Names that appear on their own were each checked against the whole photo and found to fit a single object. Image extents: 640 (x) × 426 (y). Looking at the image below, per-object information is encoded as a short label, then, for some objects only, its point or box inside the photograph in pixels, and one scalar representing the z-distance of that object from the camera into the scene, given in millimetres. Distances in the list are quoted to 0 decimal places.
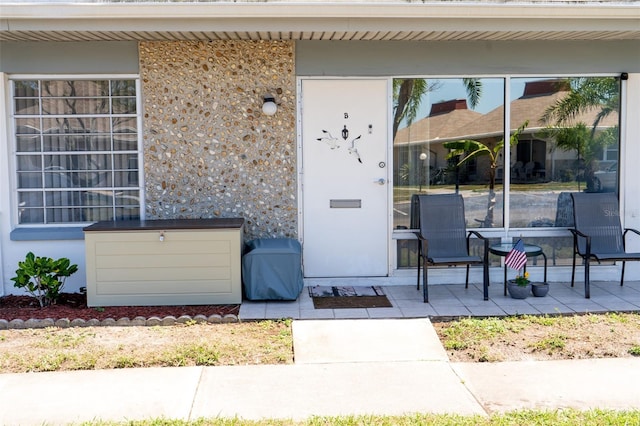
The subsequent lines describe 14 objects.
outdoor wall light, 6641
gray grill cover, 6285
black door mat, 6262
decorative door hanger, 6965
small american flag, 6242
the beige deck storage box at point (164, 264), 6125
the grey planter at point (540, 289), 6445
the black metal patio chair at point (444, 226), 6848
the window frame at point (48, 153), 6766
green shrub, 6117
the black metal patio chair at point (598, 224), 6906
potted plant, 6387
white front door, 6945
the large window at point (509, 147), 7027
